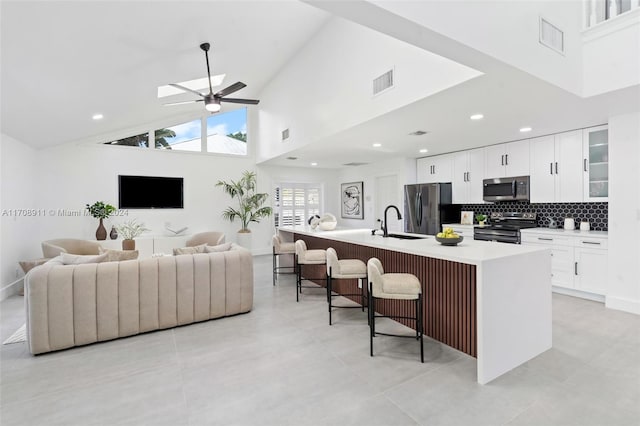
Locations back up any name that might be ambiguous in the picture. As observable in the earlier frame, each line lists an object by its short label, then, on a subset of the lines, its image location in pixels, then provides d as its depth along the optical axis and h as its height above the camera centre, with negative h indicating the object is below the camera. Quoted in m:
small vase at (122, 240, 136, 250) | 5.87 -0.65
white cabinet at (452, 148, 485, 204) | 5.56 +0.57
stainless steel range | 4.79 -0.34
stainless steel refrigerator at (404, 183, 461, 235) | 5.95 -0.02
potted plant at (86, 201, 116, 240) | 5.97 -0.05
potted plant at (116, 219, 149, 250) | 6.31 -0.41
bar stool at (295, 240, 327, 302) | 4.03 -0.63
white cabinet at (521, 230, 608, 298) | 3.91 -0.74
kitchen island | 2.24 -0.76
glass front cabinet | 4.04 +0.56
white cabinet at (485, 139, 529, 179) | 4.92 +0.78
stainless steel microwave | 4.91 +0.29
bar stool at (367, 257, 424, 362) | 2.53 -0.68
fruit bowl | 2.84 -0.32
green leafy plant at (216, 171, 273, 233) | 7.59 +0.22
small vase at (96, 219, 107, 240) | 5.96 -0.44
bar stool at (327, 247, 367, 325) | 3.22 -0.65
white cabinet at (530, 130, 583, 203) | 4.34 +0.55
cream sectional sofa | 2.72 -0.86
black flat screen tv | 6.51 +0.39
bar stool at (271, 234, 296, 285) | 4.83 -0.62
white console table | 5.94 -0.69
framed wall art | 8.30 +0.21
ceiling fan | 3.97 +1.51
